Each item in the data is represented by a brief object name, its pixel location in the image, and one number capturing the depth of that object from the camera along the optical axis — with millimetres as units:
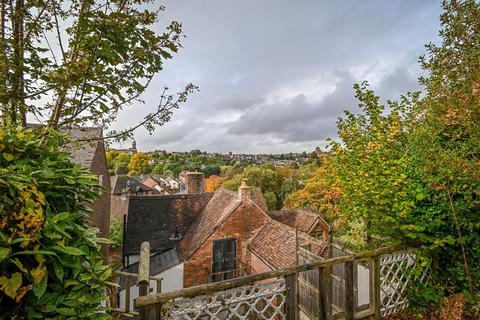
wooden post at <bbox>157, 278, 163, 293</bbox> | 5953
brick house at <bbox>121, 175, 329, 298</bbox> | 12242
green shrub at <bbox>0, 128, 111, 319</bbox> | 1652
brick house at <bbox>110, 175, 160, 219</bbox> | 36544
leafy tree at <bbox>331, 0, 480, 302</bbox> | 4133
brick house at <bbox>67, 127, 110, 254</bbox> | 11062
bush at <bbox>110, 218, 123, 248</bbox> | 21203
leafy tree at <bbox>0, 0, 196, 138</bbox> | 2967
